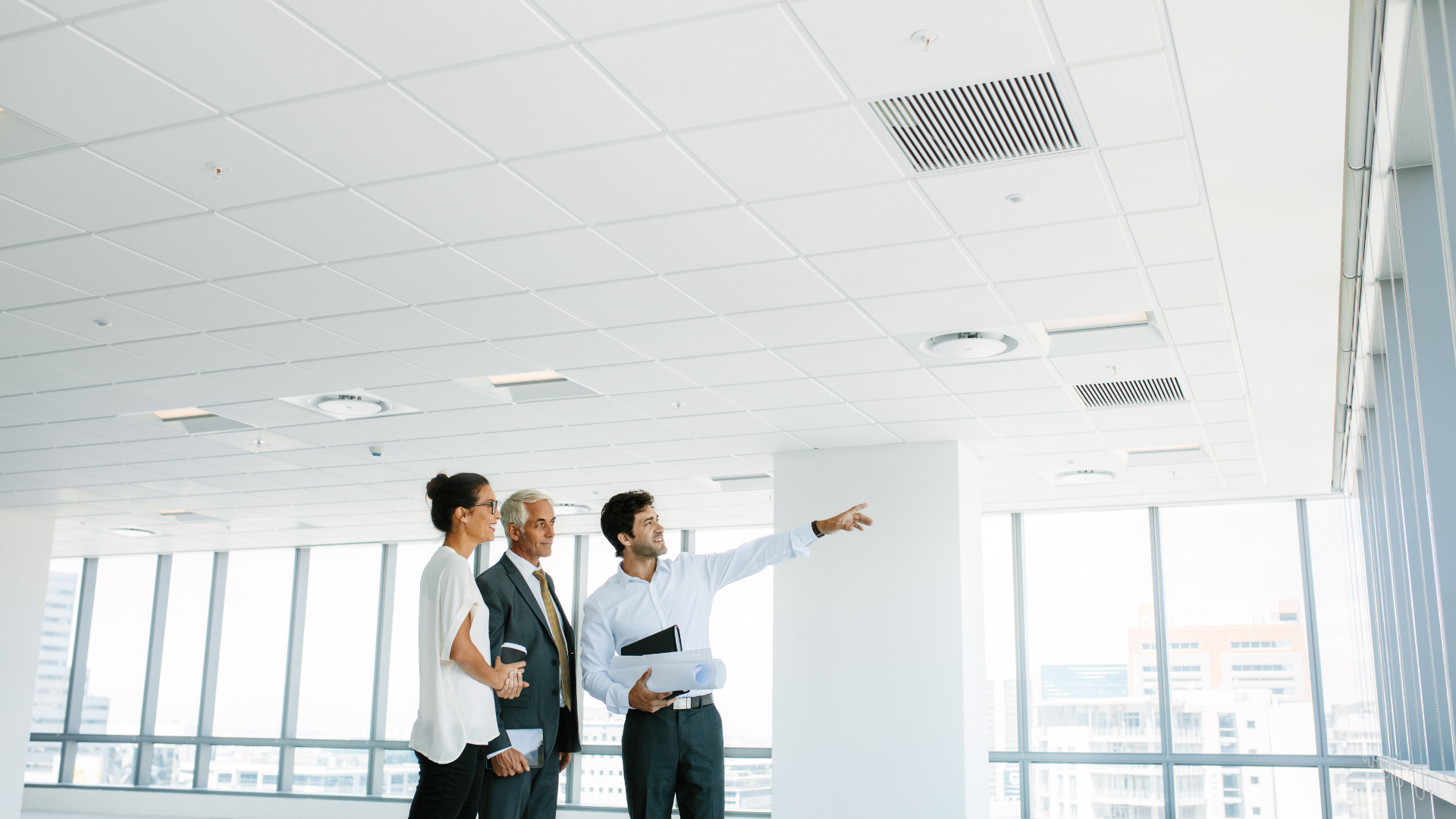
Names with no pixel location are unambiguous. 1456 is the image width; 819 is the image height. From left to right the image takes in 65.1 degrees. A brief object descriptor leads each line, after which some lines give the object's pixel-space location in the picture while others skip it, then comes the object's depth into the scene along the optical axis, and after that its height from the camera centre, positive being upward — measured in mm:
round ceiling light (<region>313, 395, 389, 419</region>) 7383 +1576
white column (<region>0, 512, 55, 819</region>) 11422 +210
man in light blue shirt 3381 +80
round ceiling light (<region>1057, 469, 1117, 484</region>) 9312 +1478
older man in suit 3135 -1
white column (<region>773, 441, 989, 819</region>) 7945 +83
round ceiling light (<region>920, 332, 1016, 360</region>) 5961 +1620
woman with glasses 2959 -93
